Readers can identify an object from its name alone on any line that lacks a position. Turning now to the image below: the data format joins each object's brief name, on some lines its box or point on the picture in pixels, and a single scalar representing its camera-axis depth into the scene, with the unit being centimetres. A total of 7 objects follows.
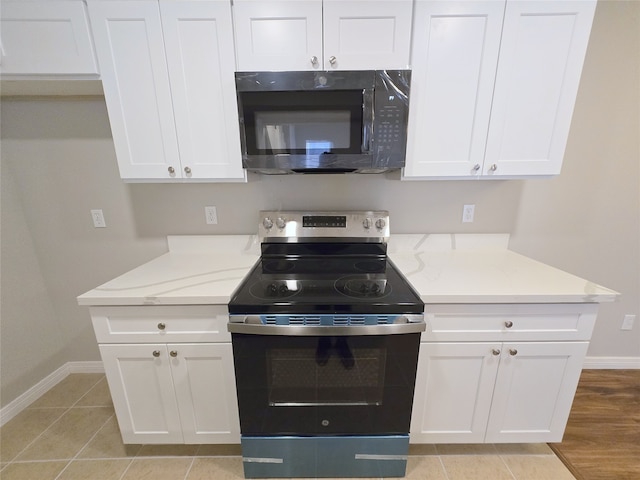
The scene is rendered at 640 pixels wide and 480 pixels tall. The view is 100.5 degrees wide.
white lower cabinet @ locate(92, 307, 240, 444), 117
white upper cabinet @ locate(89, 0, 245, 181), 115
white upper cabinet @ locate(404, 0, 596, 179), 115
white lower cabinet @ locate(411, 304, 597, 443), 116
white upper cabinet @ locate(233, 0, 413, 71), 113
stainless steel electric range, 106
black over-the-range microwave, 115
